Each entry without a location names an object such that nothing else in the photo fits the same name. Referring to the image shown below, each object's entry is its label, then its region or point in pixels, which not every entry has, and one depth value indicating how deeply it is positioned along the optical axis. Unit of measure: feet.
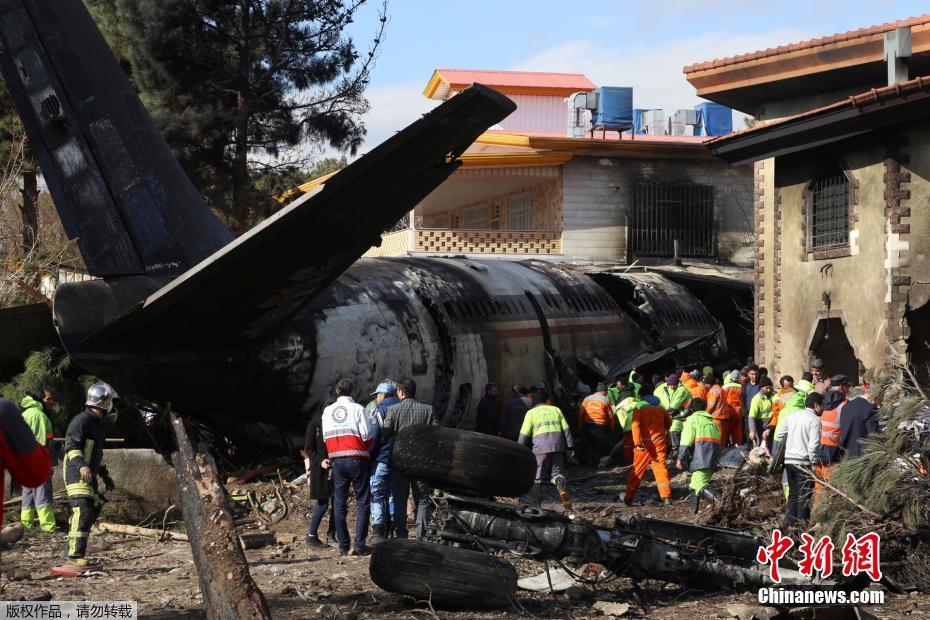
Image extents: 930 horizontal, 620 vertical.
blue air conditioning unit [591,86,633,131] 125.59
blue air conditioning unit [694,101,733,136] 146.92
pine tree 98.07
